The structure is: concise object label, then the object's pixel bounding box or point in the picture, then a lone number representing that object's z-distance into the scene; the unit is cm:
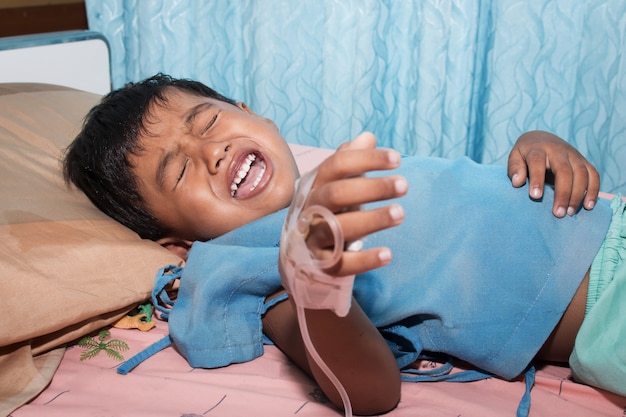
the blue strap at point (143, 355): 103
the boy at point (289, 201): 99
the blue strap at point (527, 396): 93
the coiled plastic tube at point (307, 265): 64
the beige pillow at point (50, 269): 102
